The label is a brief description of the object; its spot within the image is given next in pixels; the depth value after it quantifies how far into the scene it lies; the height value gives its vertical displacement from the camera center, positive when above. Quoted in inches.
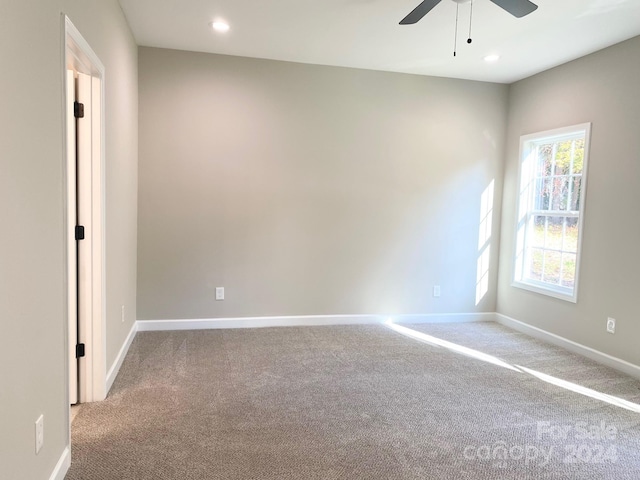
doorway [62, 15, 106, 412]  101.3 -7.3
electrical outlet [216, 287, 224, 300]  171.5 -34.9
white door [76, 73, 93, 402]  101.5 -3.4
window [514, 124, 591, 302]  160.4 +2.6
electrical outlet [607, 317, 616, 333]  141.9 -35.5
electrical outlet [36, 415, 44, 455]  65.3 -36.0
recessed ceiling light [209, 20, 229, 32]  135.4 +57.7
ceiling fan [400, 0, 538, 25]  93.9 +47.0
